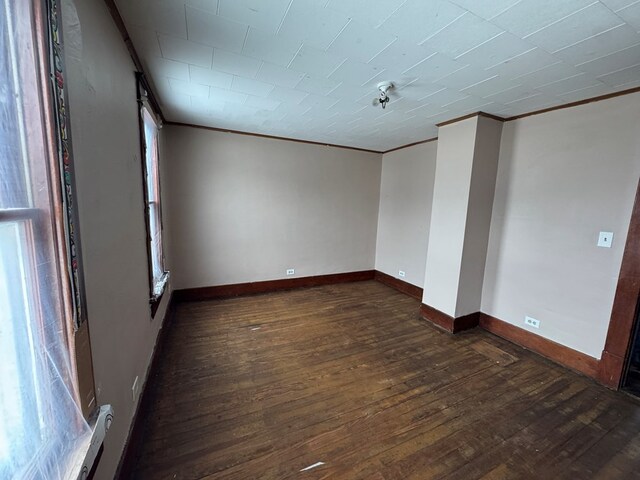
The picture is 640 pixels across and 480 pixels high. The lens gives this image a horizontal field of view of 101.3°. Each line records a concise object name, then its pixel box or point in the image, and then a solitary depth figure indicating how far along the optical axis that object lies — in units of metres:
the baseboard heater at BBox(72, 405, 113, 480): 0.81
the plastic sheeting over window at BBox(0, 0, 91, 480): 0.61
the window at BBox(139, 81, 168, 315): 2.22
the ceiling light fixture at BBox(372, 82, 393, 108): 2.06
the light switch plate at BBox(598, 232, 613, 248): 2.15
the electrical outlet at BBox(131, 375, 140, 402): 1.54
